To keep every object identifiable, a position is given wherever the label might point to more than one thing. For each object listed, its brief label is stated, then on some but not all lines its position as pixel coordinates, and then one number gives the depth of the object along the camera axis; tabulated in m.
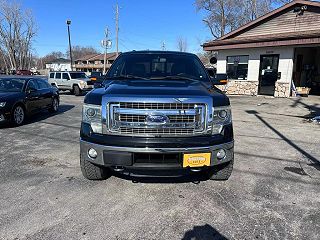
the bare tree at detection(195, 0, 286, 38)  45.66
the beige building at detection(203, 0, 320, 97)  14.98
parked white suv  20.16
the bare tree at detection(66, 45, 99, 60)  127.64
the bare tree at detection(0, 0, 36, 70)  64.08
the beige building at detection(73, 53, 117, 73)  85.44
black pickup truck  3.28
